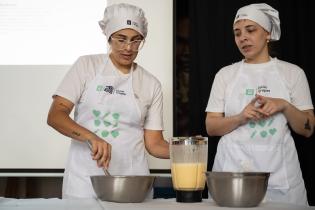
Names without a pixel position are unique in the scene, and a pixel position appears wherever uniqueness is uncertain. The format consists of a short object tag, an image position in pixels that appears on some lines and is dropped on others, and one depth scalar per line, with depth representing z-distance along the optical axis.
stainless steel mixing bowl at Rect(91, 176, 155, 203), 1.52
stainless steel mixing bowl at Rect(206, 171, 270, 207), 1.45
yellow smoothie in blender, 1.60
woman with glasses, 2.23
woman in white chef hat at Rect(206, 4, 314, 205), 2.34
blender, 1.60
